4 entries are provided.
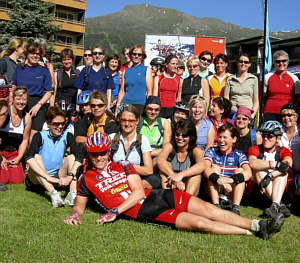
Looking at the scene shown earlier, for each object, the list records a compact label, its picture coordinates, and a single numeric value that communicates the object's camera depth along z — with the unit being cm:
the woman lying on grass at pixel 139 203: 450
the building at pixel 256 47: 4455
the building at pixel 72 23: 5539
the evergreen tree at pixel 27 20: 3028
